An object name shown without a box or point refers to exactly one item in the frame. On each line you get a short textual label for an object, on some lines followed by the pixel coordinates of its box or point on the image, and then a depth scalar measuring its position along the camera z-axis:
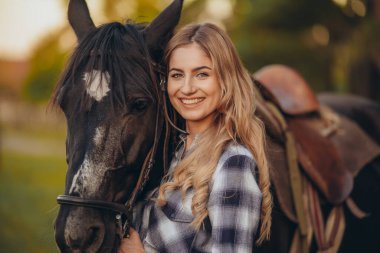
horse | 1.63
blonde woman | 1.56
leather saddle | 2.51
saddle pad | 3.01
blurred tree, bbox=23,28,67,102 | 18.50
